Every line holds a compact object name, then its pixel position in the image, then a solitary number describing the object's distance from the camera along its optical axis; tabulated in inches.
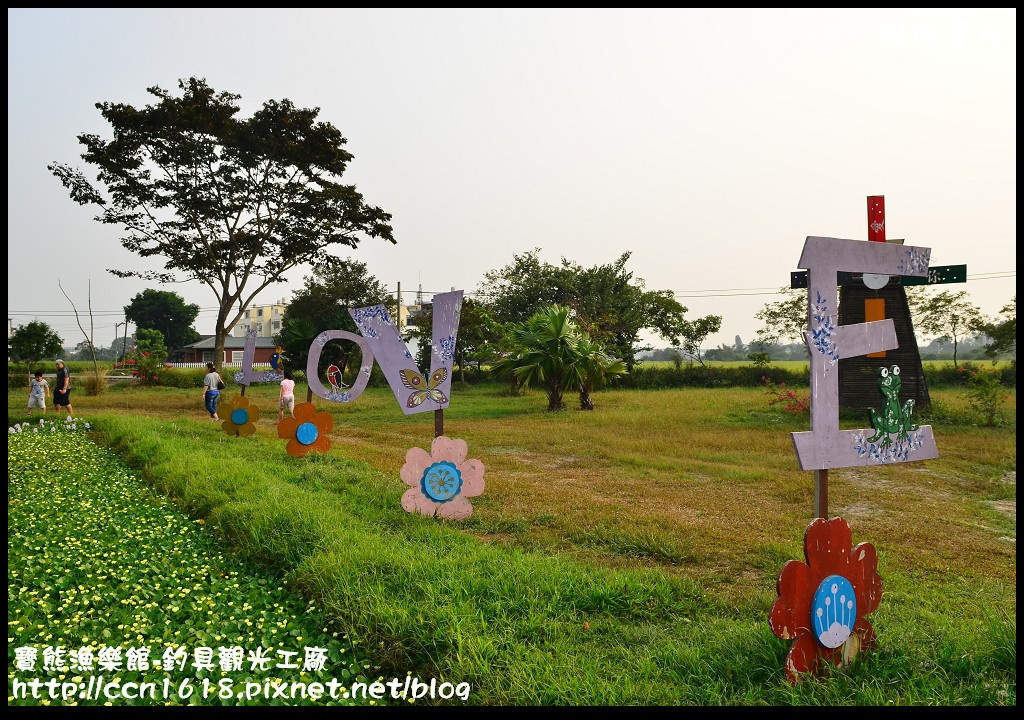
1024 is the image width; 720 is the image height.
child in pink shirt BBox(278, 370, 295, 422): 506.9
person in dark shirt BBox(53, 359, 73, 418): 514.9
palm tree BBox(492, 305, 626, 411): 626.2
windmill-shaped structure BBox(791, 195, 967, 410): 534.0
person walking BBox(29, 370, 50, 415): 549.9
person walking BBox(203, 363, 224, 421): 554.3
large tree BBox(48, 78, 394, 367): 776.9
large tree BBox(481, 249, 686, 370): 1136.8
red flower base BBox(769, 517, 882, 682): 117.2
